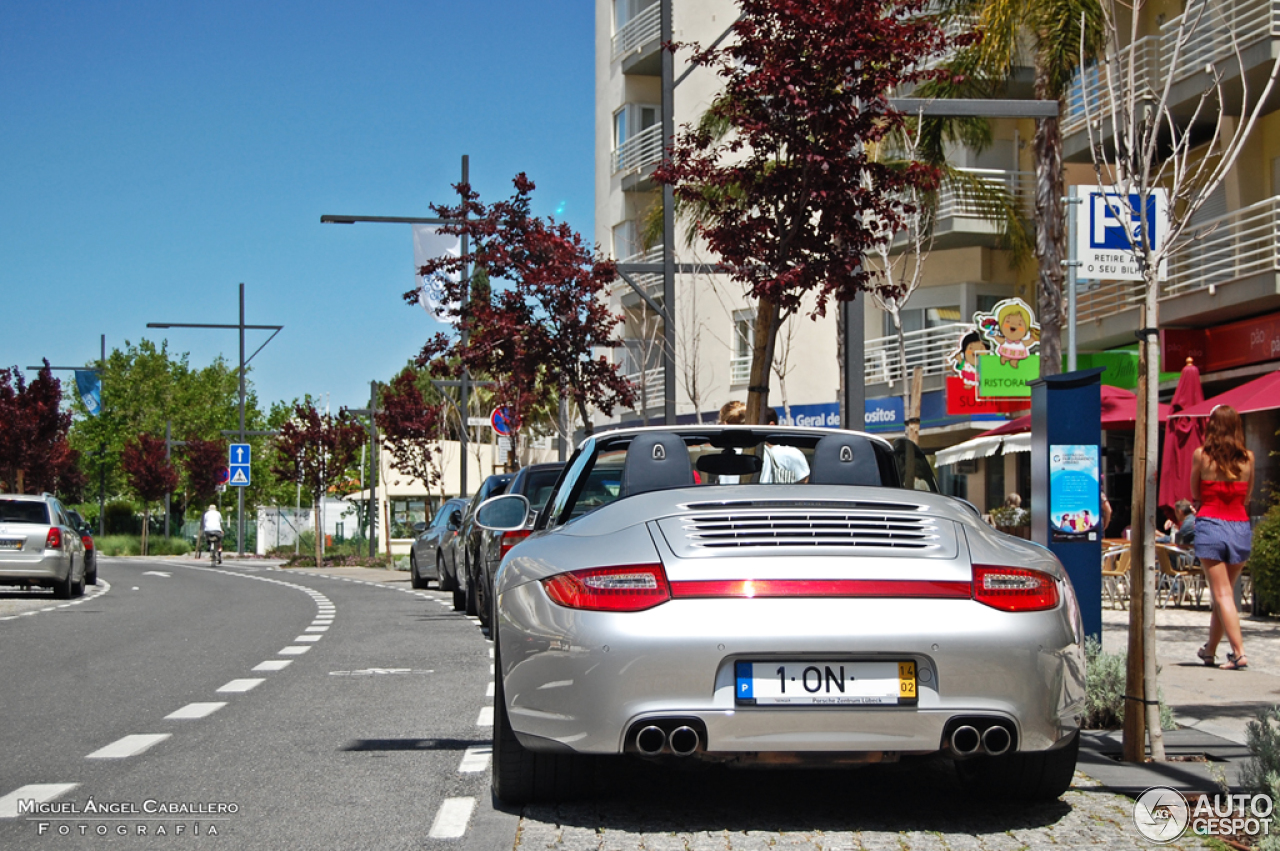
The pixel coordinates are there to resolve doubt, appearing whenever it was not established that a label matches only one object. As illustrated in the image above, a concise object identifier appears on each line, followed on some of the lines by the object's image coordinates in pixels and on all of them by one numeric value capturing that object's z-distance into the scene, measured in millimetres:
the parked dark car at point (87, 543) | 25750
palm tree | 20703
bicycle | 47875
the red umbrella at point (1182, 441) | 17438
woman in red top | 10617
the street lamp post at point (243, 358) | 47562
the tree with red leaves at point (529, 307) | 25828
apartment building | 22703
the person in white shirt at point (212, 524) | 48428
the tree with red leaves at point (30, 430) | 51469
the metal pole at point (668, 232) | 18969
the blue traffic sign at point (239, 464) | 49375
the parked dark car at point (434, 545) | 22625
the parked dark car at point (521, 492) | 14248
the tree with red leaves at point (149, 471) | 67188
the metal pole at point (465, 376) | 27656
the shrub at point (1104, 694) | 7828
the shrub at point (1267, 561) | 14930
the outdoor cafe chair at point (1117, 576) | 18375
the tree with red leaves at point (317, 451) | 49438
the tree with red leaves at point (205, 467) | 71375
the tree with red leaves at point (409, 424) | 51125
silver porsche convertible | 4820
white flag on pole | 28000
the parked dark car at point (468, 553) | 17031
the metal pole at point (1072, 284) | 19734
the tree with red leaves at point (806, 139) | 12484
